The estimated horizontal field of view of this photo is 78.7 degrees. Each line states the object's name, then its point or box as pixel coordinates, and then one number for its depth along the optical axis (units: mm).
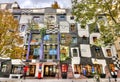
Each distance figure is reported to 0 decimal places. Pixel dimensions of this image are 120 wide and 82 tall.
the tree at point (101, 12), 5577
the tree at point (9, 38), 7616
